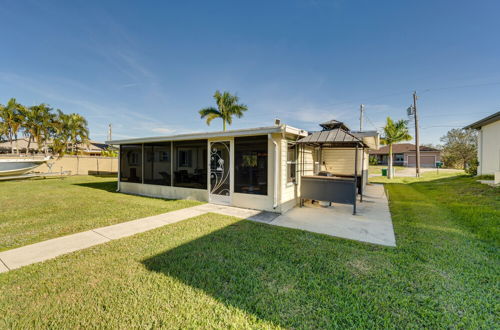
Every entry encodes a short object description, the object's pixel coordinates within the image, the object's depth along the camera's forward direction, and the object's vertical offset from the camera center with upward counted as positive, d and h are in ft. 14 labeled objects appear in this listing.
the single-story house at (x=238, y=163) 19.30 +0.08
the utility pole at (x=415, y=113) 58.75 +14.89
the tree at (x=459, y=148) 87.15 +7.36
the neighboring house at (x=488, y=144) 32.65 +3.47
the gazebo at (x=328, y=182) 18.72 -1.83
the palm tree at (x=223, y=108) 55.83 +15.41
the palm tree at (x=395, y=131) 55.83 +9.11
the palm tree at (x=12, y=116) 66.95 +16.06
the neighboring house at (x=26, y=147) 85.85 +7.47
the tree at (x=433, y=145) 124.84 +12.00
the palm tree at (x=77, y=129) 84.29 +14.78
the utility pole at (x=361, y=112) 58.08 +14.79
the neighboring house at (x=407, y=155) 118.93 +5.48
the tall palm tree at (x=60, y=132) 78.42 +13.32
